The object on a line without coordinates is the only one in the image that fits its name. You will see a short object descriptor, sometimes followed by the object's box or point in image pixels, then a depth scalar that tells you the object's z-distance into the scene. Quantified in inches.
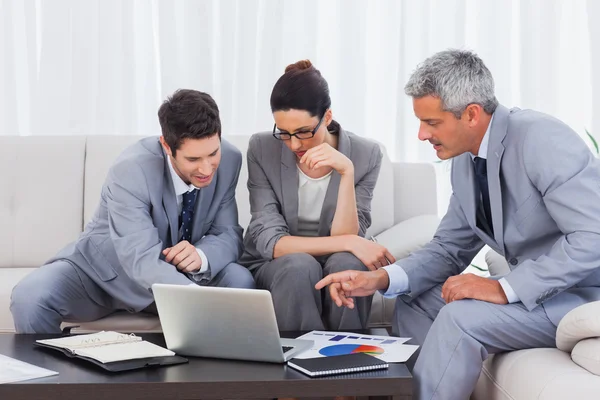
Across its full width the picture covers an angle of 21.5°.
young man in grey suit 146.2
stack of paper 122.6
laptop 127.0
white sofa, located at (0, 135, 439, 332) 168.1
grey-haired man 130.9
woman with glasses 147.4
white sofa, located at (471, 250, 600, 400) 122.6
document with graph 128.8
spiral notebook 123.6
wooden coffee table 122.0
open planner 126.0
